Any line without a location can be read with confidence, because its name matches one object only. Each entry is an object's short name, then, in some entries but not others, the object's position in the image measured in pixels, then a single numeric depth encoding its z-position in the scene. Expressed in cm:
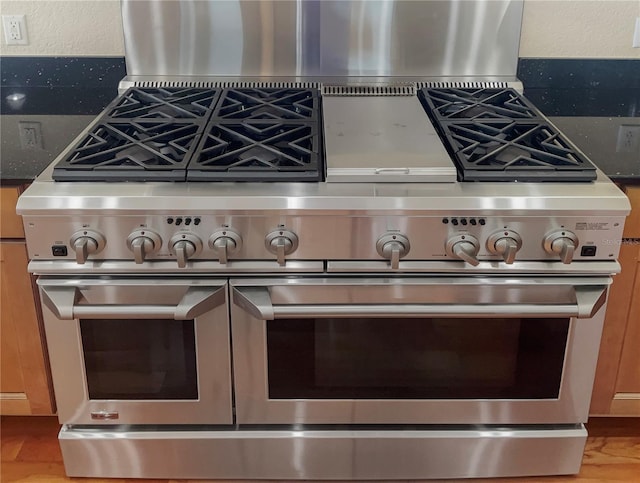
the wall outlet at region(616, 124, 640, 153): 174
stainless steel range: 146
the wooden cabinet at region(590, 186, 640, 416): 166
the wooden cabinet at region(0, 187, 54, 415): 165
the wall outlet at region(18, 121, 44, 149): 175
